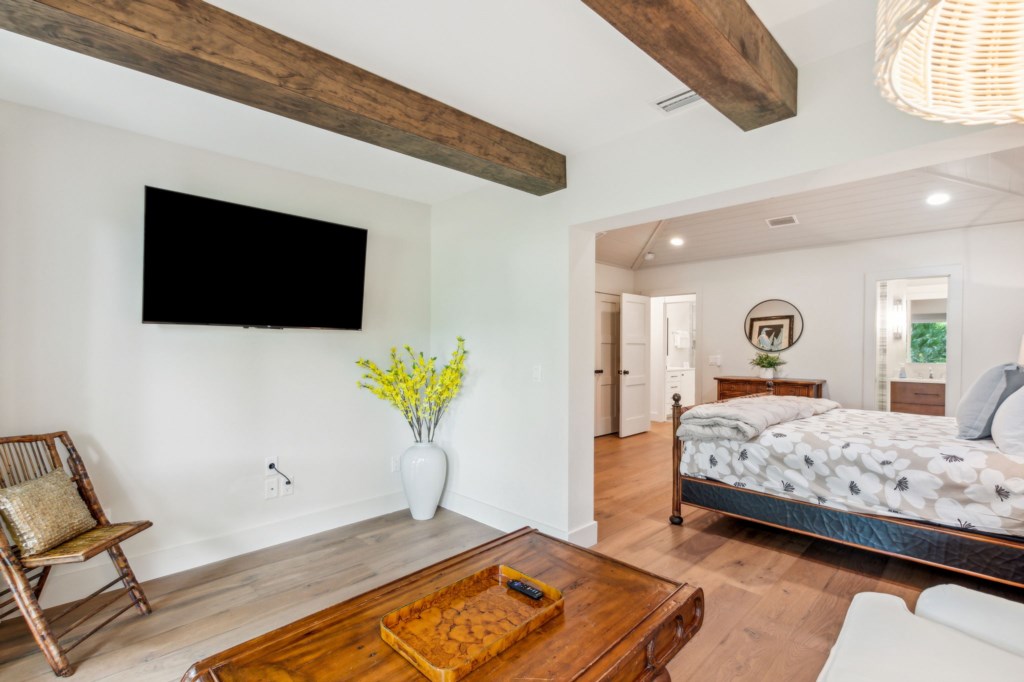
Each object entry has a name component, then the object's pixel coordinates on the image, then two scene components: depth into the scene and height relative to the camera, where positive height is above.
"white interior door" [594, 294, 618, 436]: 6.57 -0.27
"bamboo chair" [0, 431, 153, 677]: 1.91 -0.85
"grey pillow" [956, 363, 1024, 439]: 2.64 -0.27
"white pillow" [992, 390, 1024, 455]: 2.41 -0.38
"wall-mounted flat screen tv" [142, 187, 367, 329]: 2.52 +0.44
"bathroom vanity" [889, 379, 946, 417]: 5.16 -0.52
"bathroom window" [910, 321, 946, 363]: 5.54 +0.08
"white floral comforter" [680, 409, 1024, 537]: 2.35 -0.67
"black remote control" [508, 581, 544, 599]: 1.52 -0.77
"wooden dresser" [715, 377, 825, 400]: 5.46 -0.45
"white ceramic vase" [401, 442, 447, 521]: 3.54 -0.97
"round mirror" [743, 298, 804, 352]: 5.86 +0.27
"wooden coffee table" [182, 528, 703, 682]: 1.21 -0.80
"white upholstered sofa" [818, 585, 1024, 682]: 1.14 -0.75
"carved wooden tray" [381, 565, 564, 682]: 1.25 -0.80
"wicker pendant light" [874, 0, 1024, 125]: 0.89 +0.56
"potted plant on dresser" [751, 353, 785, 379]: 5.82 -0.18
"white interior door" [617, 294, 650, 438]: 6.57 -0.25
